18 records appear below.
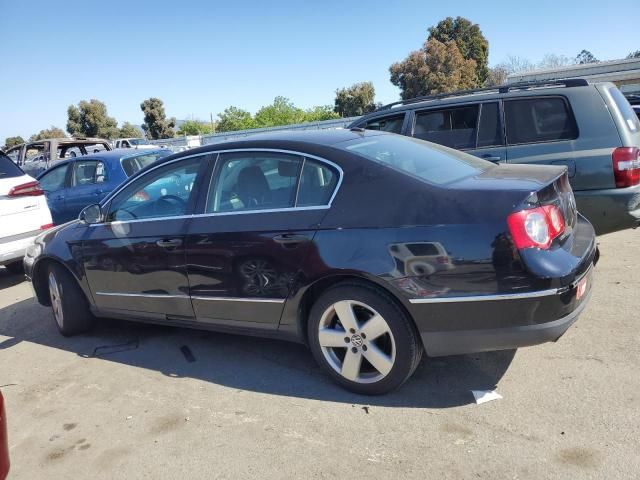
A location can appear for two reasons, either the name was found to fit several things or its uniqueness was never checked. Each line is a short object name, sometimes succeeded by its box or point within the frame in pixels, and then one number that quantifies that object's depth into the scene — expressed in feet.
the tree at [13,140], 184.64
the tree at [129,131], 168.47
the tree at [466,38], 142.10
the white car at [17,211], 21.39
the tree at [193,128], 196.04
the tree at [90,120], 155.43
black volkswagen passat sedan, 9.24
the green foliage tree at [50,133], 180.86
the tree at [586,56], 287.69
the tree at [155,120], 166.91
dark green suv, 15.56
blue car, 27.30
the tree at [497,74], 183.11
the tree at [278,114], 162.91
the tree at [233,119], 177.58
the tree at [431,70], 123.65
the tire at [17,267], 25.48
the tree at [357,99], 148.66
